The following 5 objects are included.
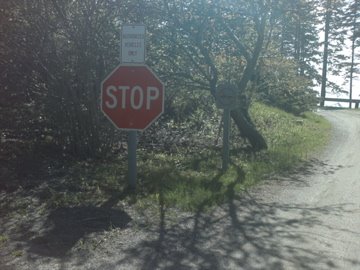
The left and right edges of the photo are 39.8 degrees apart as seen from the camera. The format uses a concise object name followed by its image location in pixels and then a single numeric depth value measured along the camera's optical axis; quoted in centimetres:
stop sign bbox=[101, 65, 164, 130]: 764
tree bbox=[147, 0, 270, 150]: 1226
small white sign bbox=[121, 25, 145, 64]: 762
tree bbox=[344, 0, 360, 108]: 4211
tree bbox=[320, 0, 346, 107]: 3769
